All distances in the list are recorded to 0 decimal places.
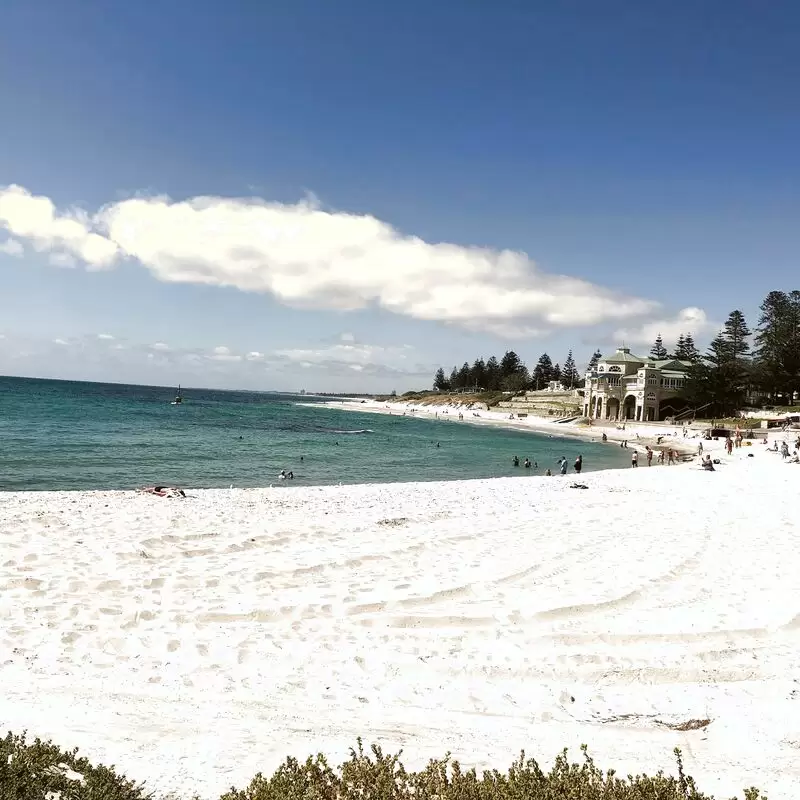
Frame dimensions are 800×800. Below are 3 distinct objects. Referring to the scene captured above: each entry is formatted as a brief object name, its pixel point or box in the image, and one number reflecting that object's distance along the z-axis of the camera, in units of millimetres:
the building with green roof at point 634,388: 86125
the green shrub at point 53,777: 3633
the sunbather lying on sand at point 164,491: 19772
